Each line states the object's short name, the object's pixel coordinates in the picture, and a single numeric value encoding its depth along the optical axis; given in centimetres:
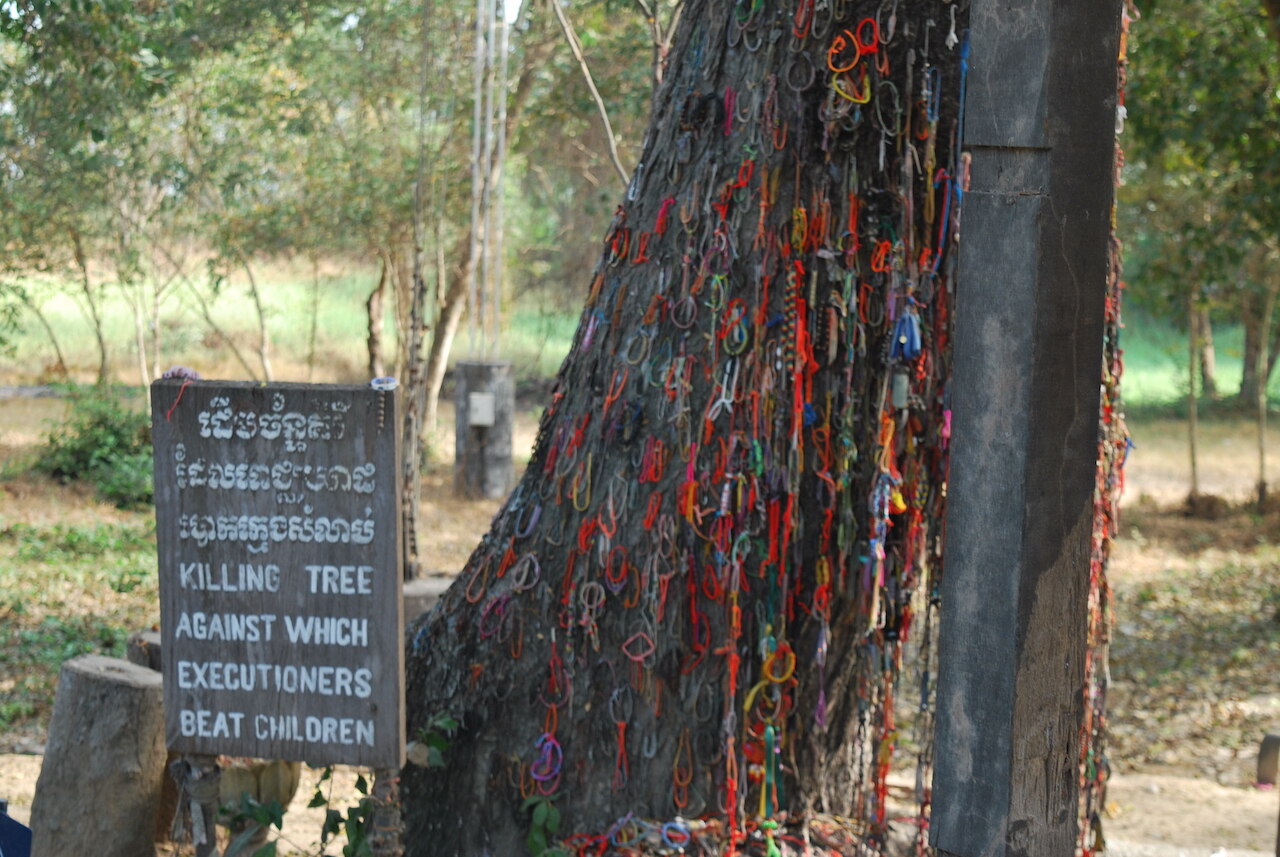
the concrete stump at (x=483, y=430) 1320
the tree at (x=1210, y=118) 886
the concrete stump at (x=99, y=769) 391
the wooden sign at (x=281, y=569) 324
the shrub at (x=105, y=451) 1191
